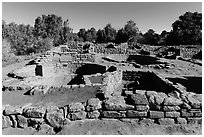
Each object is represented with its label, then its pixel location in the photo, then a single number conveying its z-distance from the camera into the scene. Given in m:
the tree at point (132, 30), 49.78
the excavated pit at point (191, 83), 9.91
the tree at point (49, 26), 54.38
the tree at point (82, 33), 71.16
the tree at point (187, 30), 38.47
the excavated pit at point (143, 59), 21.01
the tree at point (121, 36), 50.50
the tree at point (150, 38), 49.28
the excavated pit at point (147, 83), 8.95
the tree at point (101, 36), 57.19
